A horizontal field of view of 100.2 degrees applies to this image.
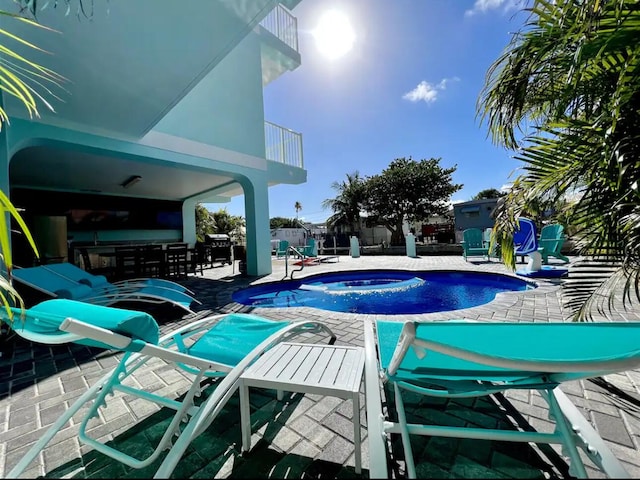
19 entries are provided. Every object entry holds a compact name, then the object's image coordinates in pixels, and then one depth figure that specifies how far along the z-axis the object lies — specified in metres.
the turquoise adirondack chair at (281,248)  11.97
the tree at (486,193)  39.84
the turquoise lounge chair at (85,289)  3.72
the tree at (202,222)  17.44
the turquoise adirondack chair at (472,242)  10.77
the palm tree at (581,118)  1.65
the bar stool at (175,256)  7.92
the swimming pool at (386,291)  5.97
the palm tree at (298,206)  51.38
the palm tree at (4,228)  0.96
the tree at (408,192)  21.09
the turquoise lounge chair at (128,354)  1.16
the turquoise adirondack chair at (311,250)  11.52
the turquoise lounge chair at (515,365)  1.00
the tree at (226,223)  22.20
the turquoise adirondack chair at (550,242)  7.37
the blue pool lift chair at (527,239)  6.90
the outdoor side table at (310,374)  1.30
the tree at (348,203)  23.48
